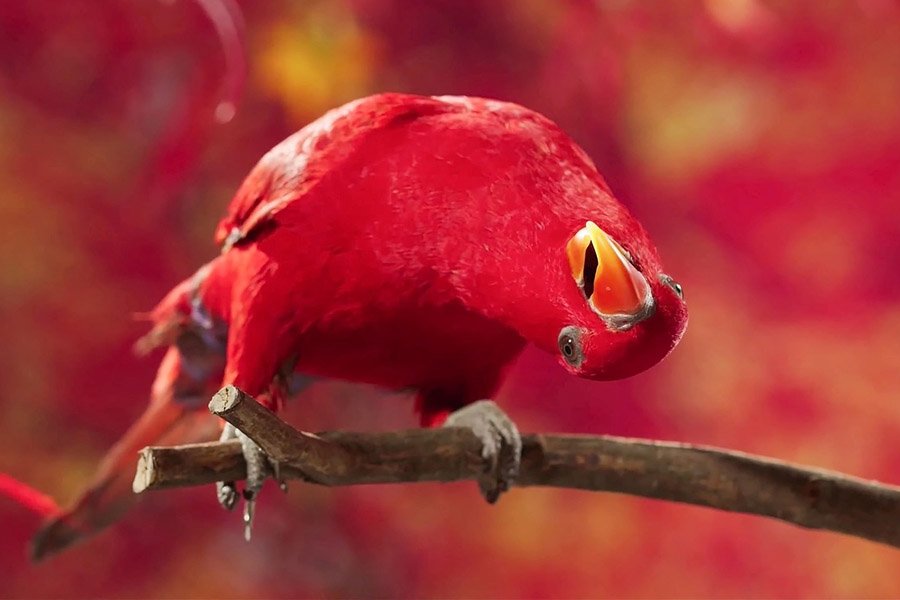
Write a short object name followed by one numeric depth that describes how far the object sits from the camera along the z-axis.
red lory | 2.66
